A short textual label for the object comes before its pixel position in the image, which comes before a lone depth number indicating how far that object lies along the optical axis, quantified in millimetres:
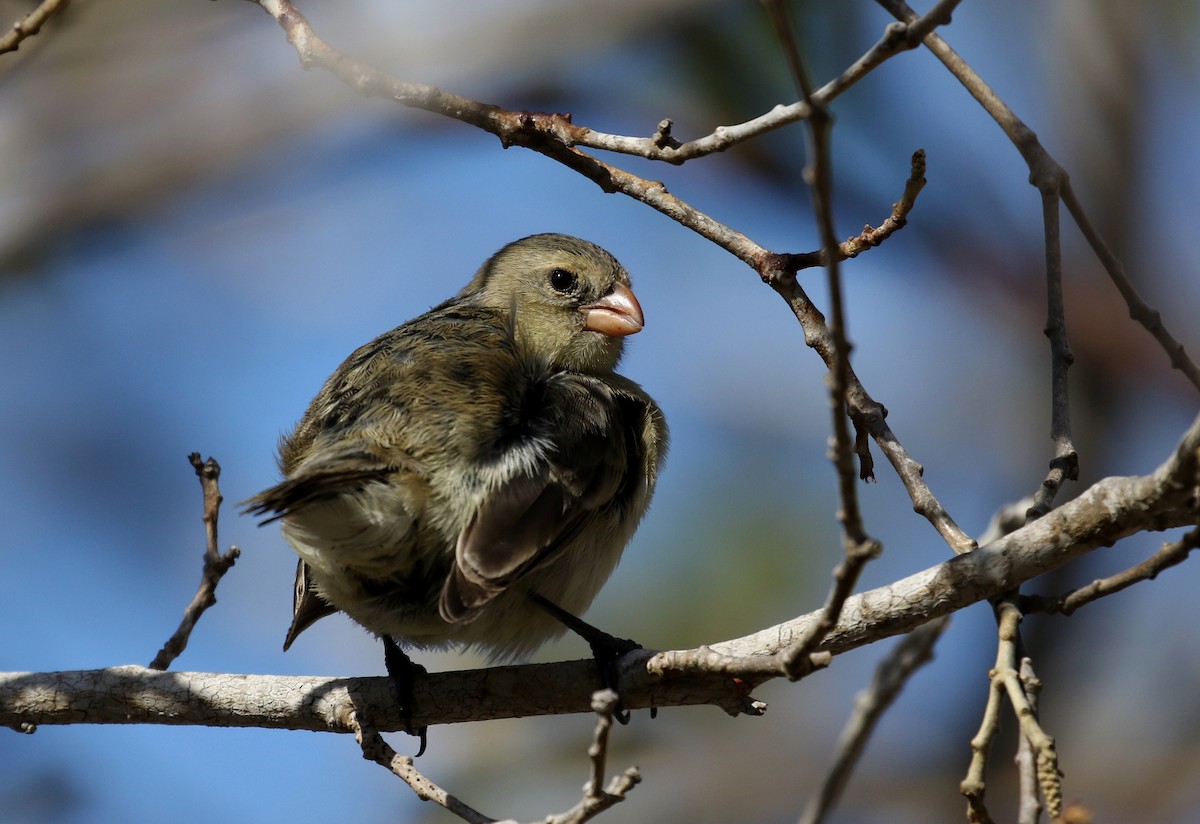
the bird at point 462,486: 7125
